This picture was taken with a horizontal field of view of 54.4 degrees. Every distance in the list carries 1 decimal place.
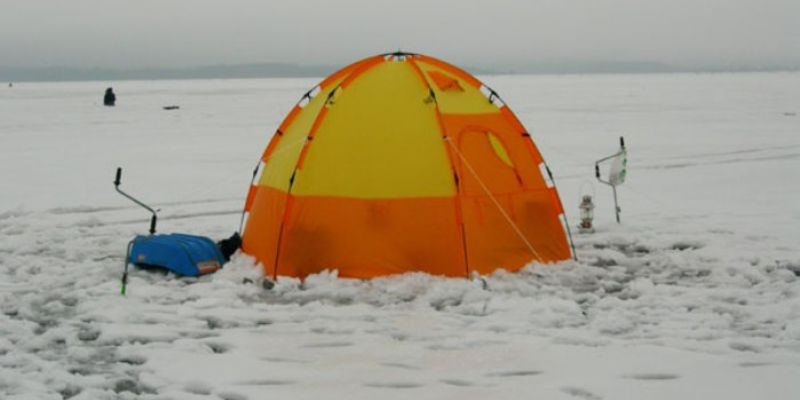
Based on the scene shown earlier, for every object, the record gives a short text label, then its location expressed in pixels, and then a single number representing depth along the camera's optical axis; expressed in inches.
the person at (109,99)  1839.3
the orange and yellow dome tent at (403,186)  321.4
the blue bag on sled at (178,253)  331.0
